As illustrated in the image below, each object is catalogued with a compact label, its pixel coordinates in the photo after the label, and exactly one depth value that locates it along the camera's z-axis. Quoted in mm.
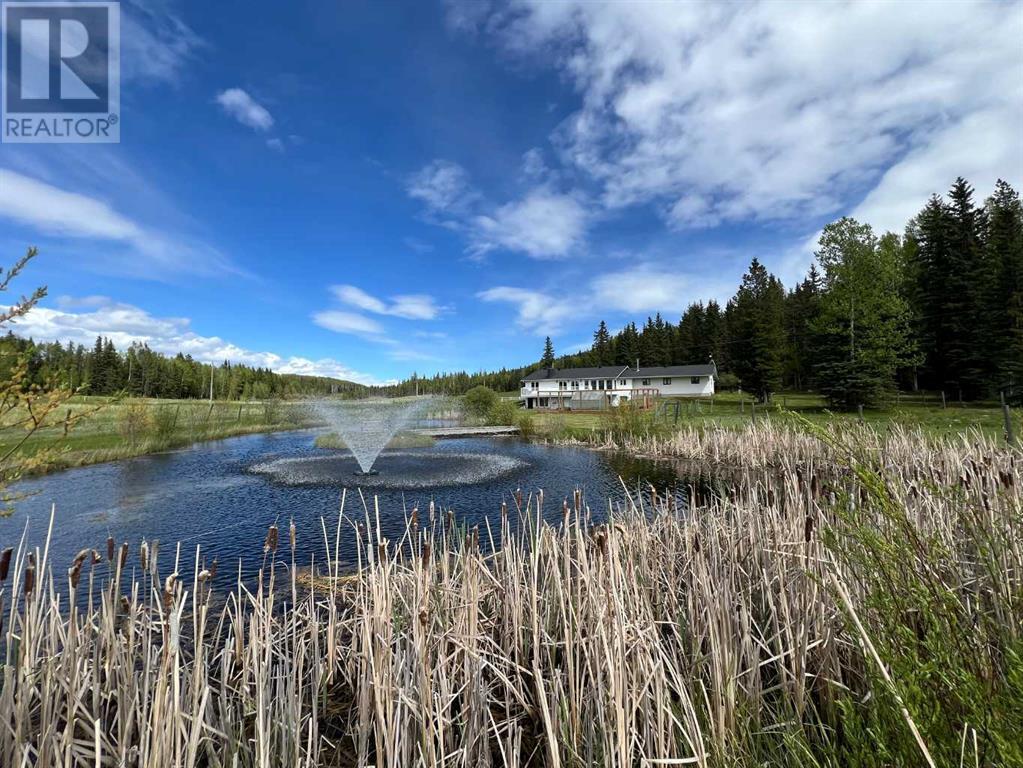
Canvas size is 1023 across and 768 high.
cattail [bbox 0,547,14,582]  2480
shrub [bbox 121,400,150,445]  23391
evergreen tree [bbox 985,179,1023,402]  29266
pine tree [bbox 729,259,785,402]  49125
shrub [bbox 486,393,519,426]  38000
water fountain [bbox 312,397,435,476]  26597
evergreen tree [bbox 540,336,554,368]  97806
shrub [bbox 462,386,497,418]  40562
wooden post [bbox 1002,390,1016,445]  10255
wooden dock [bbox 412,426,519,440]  33781
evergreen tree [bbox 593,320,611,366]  87875
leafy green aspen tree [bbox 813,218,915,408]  33406
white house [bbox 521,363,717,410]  53906
